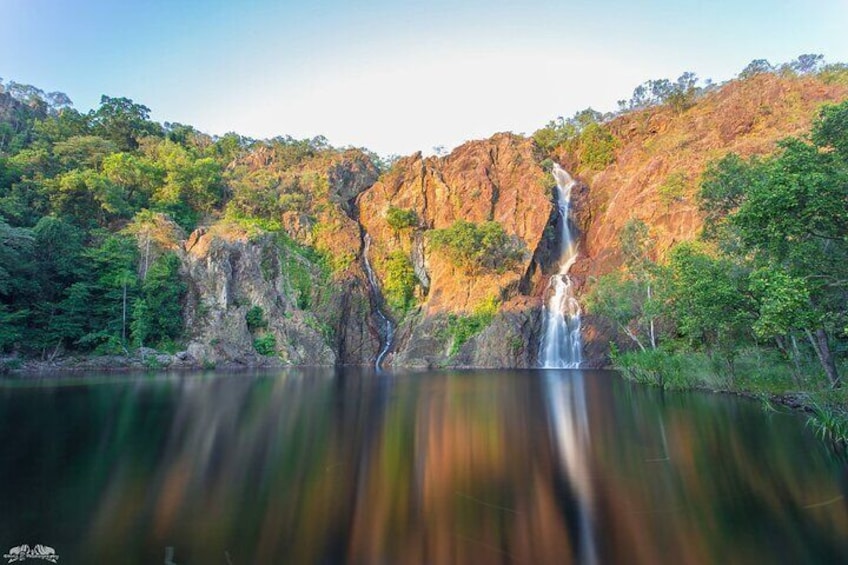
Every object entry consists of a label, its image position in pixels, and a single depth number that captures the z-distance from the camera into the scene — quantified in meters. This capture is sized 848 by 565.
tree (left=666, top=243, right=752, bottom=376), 13.64
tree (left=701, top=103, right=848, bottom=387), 9.86
